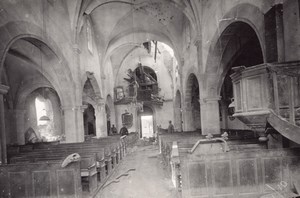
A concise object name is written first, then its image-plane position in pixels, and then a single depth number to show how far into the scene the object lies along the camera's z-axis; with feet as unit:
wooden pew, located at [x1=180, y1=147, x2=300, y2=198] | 16.16
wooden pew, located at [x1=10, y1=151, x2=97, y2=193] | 20.12
